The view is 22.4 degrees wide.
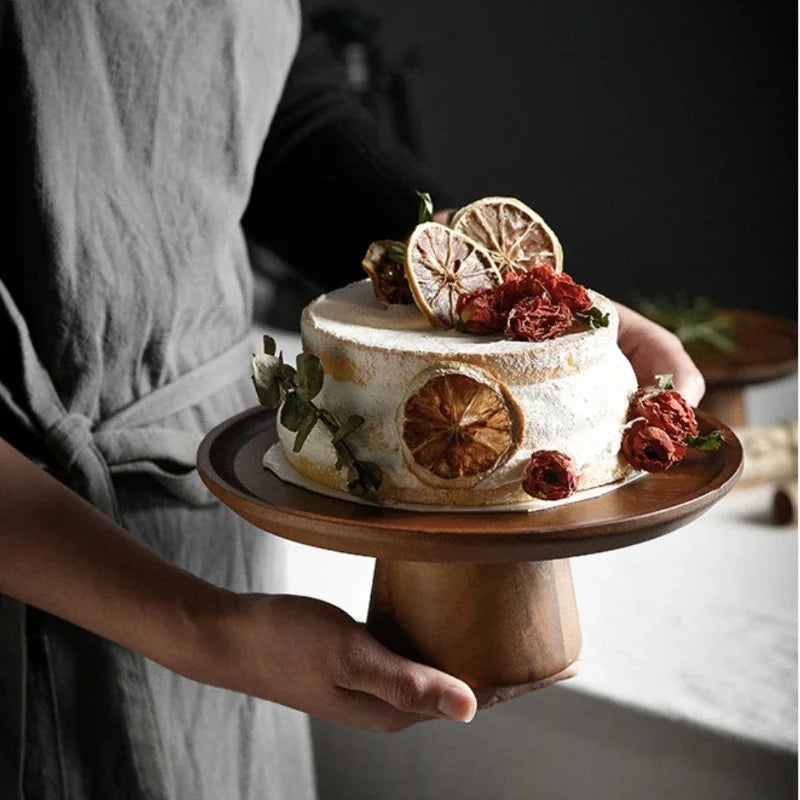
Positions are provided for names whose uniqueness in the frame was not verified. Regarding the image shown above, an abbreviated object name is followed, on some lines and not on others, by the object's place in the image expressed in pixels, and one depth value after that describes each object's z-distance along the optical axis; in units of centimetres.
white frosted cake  94
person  100
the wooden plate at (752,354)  189
